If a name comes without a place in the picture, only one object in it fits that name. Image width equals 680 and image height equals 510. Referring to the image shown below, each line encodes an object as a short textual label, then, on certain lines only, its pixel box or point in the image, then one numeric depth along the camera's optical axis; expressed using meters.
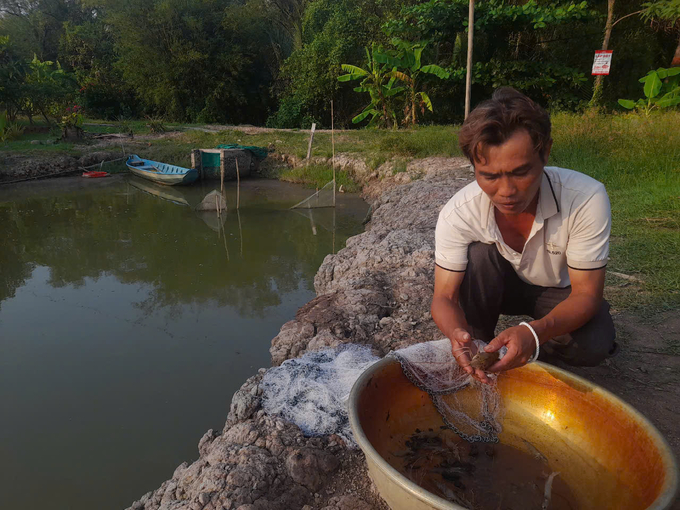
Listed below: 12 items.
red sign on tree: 7.23
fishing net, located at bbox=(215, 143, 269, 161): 9.56
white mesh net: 1.47
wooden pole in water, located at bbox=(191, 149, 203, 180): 9.17
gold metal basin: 1.03
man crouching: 1.24
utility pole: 6.12
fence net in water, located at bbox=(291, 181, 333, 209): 7.30
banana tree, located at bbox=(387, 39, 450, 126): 10.05
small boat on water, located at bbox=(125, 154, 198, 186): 8.68
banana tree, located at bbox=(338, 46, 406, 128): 10.37
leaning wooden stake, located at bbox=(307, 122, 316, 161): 8.70
